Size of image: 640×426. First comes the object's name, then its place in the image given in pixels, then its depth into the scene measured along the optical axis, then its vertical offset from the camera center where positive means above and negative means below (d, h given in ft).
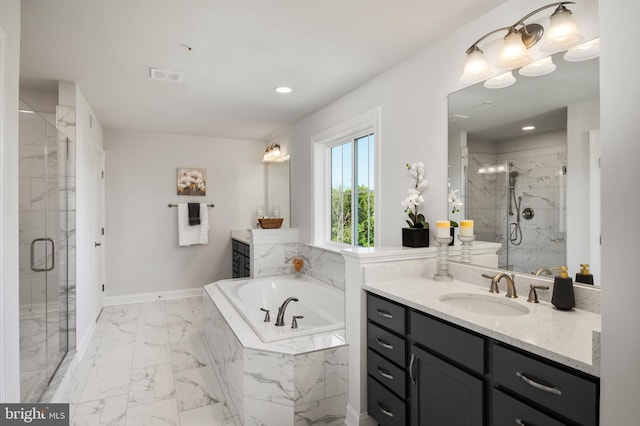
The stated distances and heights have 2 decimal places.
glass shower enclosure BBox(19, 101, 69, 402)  6.56 -0.85
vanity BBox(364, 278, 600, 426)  3.71 -1.83
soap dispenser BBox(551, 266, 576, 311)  5.17 -1.18
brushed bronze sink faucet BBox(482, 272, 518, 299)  5.98 -1.20
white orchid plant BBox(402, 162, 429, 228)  7.94 +0.33
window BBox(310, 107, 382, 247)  10.66 +1.04
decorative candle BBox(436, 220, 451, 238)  7.22 -0.34
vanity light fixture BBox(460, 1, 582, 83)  5.19 +2.68
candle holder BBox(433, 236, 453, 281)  7.22 -1.00
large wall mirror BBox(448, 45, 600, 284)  5.40 +0.82
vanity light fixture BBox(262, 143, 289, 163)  16.09 +2.58
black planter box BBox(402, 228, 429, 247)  7.72 -0.54
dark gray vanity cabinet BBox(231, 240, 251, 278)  15.03 -2.10
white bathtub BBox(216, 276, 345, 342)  10.80 -2.80
